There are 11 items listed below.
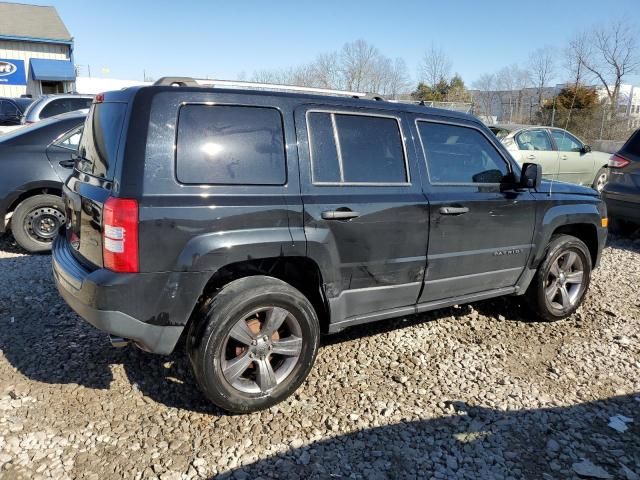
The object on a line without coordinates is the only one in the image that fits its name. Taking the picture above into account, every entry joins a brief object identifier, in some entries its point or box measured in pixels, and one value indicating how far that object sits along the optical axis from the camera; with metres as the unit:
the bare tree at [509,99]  30.72
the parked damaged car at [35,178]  5.78
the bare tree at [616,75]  30.63
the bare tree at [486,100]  33.06
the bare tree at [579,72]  30.03
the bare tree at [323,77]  33.62
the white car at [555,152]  10.18
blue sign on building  34.56
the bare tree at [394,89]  34.23
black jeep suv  2.75
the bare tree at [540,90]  31.55
